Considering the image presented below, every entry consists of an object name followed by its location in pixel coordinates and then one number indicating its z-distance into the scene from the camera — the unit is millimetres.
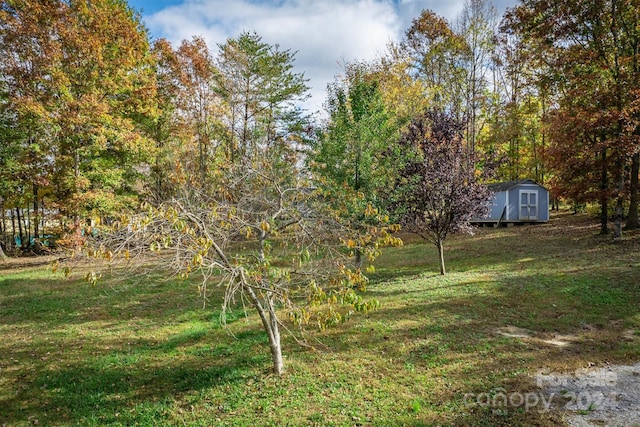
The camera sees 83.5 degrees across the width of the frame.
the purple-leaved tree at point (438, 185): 8609
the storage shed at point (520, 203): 18188
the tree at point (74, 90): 12352
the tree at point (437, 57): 20656
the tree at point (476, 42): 19625
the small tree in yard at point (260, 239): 3203
